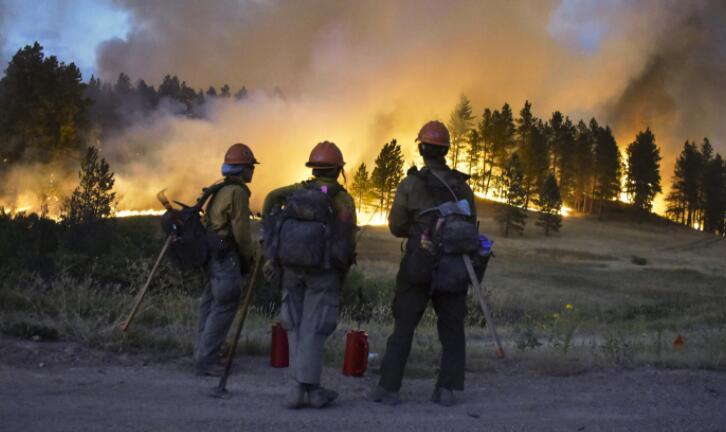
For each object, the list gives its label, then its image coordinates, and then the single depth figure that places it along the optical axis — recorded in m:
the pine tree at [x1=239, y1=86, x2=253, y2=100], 115.12
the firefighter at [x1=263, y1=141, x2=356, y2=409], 5.64
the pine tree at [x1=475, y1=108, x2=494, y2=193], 99.53
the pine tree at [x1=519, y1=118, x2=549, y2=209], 94.31
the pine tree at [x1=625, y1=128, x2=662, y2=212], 102.06
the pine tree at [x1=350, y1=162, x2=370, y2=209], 76.12
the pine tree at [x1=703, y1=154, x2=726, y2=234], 103.25
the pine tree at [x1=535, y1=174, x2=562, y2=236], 74.88
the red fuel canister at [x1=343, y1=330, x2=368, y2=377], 6.89
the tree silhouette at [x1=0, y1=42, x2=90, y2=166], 62.97
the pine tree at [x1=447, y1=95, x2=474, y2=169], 100.50
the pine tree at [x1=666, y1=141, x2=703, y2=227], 103.81
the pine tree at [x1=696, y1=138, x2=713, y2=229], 104.06
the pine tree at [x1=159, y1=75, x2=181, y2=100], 124.17
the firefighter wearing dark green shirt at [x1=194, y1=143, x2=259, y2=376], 6.72
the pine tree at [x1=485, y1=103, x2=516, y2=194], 99.75
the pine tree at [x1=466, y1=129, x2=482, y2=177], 99.75
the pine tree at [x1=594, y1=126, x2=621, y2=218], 98.12
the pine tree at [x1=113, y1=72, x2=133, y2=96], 120.06
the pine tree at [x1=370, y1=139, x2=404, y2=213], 73.38
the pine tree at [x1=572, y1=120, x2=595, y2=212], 99.00
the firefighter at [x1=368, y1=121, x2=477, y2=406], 5.95
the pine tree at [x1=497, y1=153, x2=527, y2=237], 71.19
